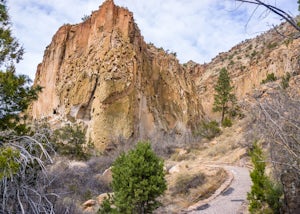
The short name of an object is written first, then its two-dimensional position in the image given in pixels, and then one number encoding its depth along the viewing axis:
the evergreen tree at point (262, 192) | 6.24
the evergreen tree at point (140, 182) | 6.76
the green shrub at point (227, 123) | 25.77
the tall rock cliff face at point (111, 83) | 22.90
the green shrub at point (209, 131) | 23.81
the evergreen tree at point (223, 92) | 29.53
